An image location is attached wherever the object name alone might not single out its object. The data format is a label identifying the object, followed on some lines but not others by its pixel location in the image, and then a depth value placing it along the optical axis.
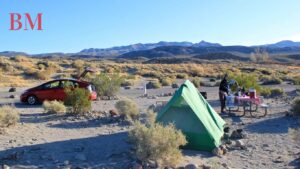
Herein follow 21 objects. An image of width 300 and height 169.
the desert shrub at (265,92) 16.37
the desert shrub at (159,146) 5.89
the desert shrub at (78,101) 10.77
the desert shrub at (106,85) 16.32
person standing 11.27
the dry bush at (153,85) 23.29
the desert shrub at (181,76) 33.81
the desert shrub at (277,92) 16.80
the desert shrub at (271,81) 25.81
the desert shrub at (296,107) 10.42
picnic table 10.92
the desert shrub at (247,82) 15.10
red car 13.86
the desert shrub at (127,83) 24.56
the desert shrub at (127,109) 9.97
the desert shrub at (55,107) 10.98
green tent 6.89
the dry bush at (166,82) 25.38
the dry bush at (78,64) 39.03
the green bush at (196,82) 24.20
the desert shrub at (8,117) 8.71
